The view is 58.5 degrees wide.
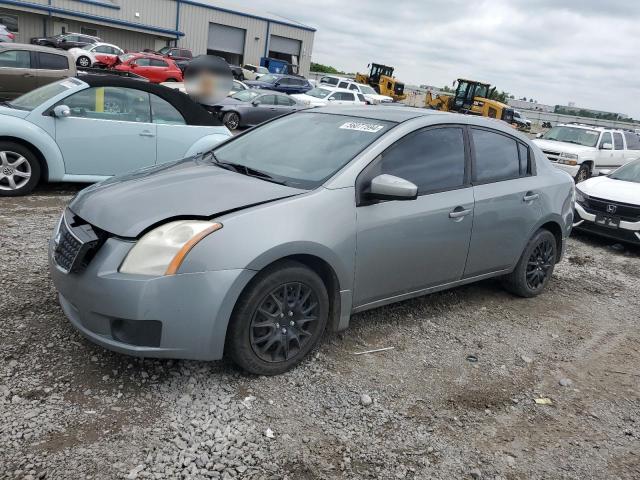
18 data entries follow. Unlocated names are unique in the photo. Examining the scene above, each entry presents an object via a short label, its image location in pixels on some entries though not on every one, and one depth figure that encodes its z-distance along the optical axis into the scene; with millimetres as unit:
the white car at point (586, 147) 13727
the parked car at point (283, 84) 29094
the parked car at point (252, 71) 39000
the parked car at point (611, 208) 7887
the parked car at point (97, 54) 30005
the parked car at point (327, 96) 23825
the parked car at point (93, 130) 6680
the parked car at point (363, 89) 31069
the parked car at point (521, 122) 37531
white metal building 39875
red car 27766
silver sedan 3000
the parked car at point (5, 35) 29759
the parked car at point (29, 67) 12977
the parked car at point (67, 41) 34094
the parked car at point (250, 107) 17406
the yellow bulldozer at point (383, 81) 38781
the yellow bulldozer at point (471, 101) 32500
